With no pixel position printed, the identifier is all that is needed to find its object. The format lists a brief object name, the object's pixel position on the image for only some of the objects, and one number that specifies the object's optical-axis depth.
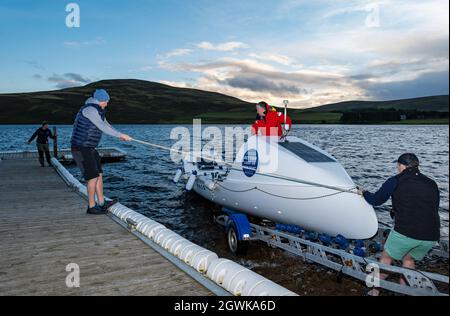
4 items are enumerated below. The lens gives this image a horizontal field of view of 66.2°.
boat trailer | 5.43
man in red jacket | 10.37
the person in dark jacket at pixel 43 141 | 20.41
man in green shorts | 5.14
